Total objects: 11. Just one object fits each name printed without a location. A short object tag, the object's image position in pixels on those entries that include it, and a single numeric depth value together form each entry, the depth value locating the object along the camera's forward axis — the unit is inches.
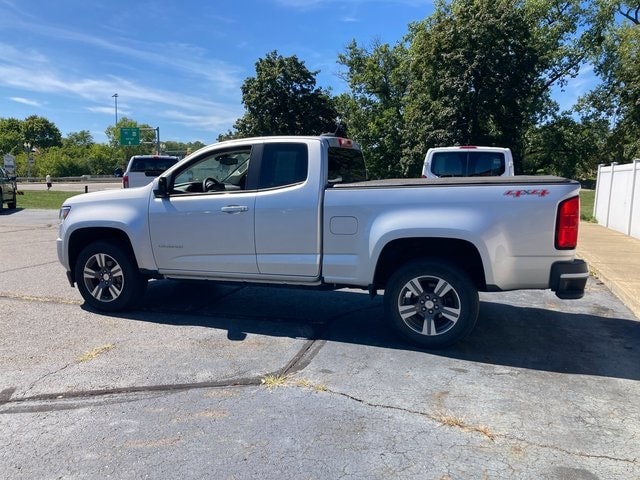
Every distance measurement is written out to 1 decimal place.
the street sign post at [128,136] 1939.2
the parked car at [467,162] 438.0
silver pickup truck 179.6
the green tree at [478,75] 892.0
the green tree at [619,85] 1034.7
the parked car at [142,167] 644.7
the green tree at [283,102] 1475.1
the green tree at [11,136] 3659.0
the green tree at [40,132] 4050.2
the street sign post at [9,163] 1775.3
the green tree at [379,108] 1241.4
